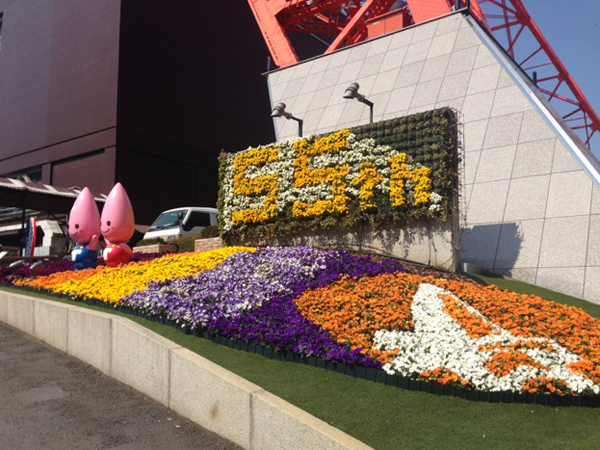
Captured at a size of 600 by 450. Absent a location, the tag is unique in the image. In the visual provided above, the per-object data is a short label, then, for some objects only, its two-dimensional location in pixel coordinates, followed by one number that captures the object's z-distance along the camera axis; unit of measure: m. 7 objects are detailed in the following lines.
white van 19.41
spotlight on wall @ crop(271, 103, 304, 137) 17.75
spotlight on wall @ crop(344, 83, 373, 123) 15.46
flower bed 5.22
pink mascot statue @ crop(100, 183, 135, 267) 11.93
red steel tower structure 24.08
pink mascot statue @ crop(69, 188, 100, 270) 12.45
